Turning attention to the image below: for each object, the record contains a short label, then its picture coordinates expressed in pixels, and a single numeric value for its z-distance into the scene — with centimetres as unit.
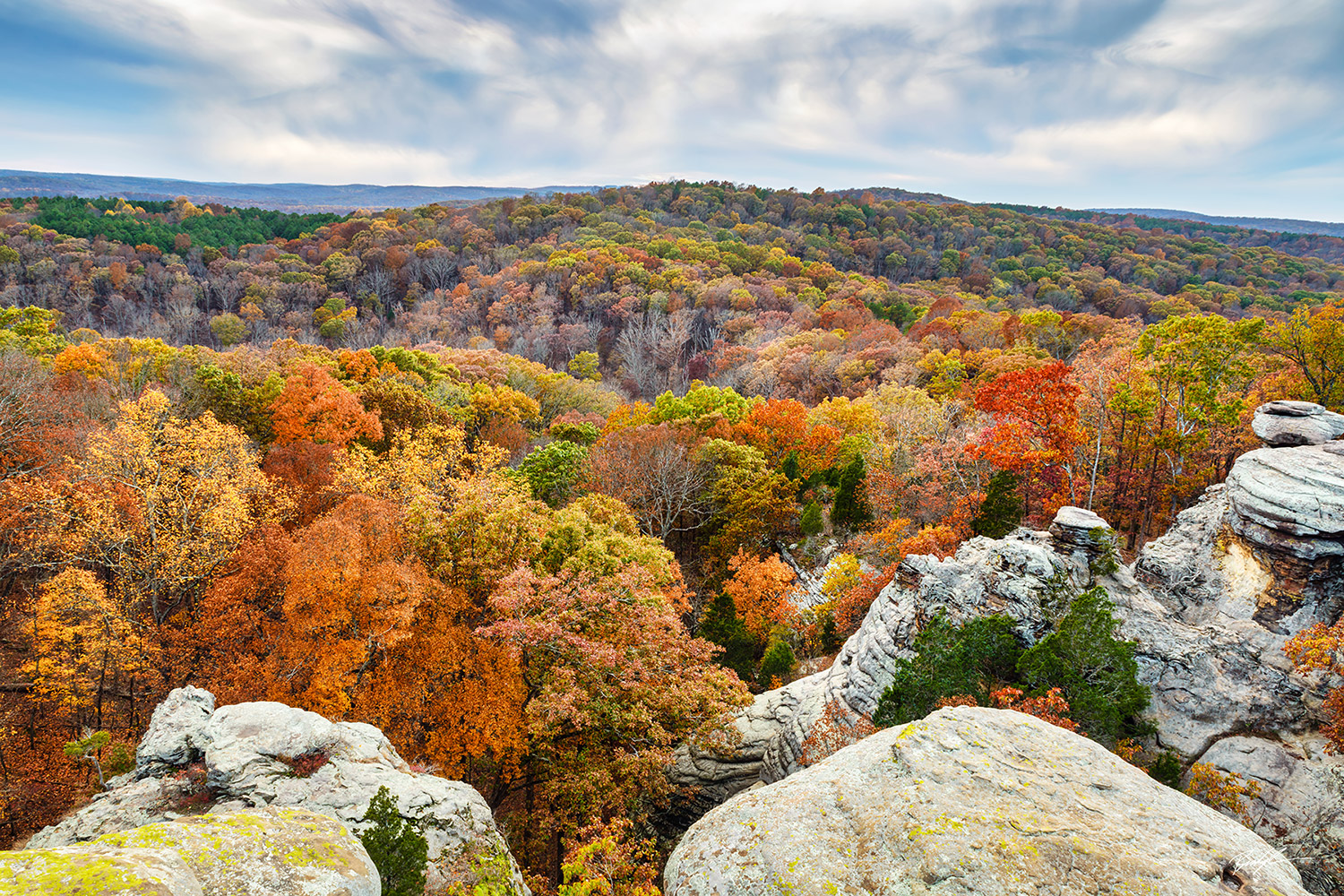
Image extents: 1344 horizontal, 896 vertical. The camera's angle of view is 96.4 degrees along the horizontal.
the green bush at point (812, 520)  3619
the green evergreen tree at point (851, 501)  3556
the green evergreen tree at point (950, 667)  1603
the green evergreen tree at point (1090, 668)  1532
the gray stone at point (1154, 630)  1573
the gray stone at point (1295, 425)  1838
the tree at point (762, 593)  3041
